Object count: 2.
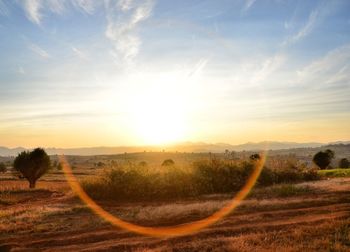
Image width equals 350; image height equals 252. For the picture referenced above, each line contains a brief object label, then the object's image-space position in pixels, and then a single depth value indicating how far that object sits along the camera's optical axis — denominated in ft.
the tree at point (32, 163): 145.28
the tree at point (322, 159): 212.84
